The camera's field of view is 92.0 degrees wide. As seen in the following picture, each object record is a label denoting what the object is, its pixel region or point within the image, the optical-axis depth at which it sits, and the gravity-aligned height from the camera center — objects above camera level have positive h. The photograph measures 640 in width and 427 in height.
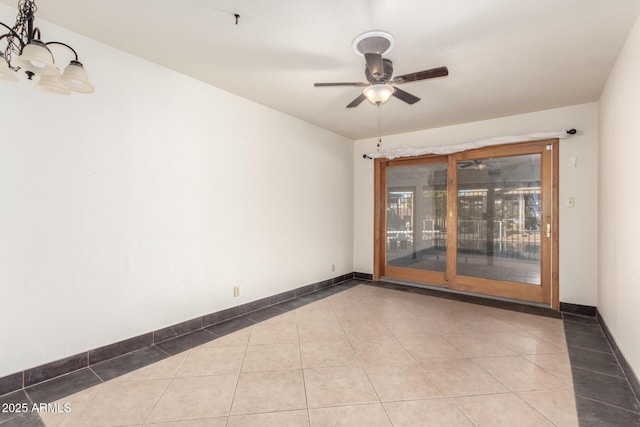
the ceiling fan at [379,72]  2.29 +1.12
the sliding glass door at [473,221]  4.13 -0.06
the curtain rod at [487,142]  3.81 +1.04
